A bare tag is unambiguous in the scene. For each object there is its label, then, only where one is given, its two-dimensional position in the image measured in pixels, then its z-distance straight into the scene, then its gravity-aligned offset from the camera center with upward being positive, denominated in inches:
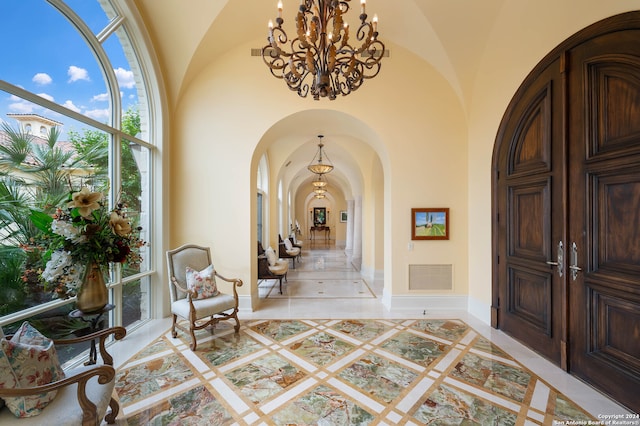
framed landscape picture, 170.6 -3.1
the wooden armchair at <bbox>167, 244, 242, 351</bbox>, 127.8 -42.9
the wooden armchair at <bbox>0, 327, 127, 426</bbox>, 55.8 -44.0
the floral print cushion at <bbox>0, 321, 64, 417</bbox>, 56.4 -34.7
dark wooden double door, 86.1 +4.3
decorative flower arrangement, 83.7 -7.0
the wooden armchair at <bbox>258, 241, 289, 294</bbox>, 213.5 -43.8
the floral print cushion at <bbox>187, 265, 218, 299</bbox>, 137.2 -34.5
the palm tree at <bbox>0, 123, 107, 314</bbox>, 85.4 +7.2
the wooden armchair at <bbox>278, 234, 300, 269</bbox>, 319.3 -42.3
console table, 737.6 -34.4
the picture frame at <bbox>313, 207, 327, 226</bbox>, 762.8 +5.9
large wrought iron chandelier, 82.7 +57.3
